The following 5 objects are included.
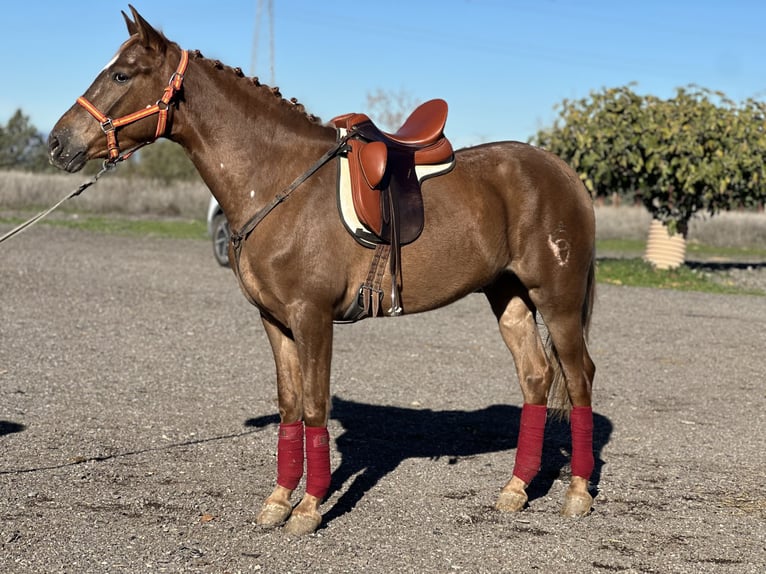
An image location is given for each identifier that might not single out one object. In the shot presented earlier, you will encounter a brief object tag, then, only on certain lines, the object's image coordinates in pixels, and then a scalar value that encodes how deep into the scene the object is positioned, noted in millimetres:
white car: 17953
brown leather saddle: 4715
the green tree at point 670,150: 17344
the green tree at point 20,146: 52969
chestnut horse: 4555
